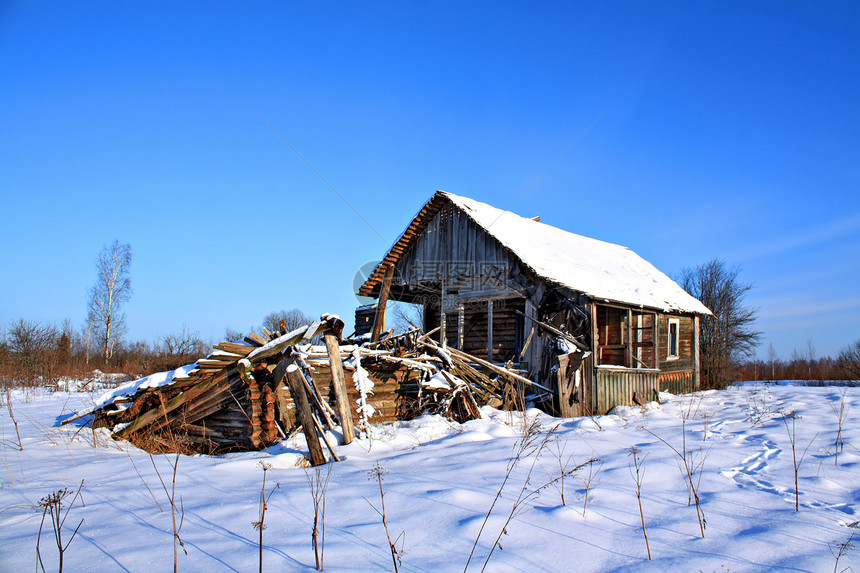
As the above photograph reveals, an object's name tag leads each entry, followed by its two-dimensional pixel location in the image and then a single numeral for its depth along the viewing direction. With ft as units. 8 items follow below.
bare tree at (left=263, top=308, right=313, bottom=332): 147.43
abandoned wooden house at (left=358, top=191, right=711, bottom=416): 38.34
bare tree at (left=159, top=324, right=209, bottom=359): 76.13
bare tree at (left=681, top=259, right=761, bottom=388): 87.97
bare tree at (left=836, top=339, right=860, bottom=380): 80.33
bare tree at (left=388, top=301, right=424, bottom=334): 173.11
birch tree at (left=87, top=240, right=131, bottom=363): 106.11
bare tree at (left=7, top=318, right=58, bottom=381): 64.90
